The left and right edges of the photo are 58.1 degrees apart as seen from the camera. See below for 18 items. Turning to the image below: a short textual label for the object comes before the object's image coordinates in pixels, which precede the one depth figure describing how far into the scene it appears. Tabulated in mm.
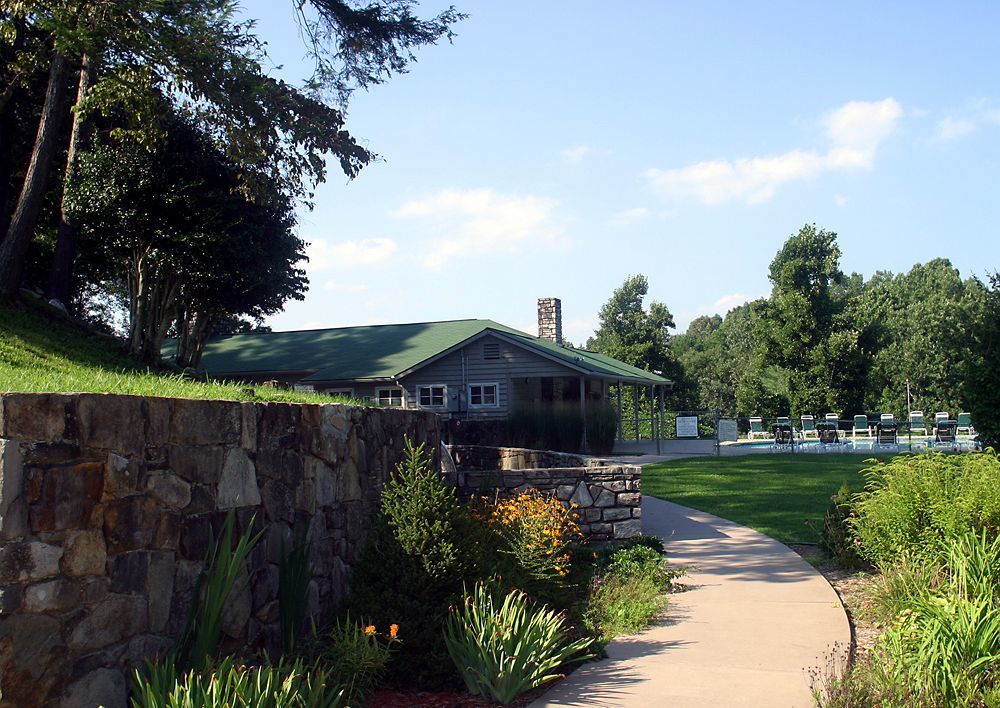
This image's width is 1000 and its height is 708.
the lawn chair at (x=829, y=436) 29391
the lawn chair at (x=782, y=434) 30297
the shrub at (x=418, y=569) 5906
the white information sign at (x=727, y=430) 30062
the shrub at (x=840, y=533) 9367
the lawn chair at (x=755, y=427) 32141
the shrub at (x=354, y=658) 5281
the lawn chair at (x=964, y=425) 28617
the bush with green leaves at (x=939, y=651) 4777
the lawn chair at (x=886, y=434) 30031
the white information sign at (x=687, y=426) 31359
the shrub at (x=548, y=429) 27703
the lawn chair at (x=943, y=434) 28891
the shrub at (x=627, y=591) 7047
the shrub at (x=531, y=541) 7074
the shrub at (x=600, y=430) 28375
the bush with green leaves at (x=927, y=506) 7531
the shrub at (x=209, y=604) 4852
